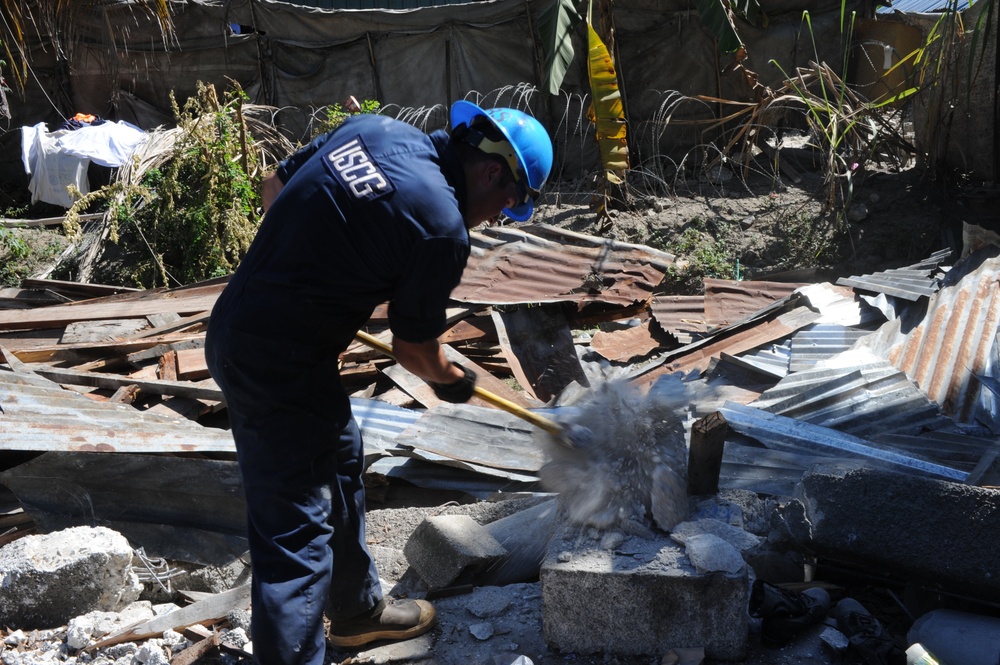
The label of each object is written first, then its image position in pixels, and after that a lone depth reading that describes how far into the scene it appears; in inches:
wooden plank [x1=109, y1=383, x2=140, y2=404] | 211.3
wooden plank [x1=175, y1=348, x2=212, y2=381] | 229.5
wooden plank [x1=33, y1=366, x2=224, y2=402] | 212.4
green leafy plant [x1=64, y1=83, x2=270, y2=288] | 333.7
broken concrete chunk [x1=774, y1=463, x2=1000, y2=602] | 114.4
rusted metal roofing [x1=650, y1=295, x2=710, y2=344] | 271.7
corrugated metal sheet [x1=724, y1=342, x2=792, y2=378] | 224.5
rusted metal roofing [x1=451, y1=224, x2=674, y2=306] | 268.1
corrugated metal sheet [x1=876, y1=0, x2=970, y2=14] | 440.0
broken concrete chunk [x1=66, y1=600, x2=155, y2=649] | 136.5
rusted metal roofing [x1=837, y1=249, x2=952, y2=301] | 261.9
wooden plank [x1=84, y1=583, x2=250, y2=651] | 137.3
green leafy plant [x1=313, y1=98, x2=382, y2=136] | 347.9
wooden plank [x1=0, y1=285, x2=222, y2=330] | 263.9
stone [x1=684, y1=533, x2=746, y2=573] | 116.6
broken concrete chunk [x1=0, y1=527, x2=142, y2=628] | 139.1
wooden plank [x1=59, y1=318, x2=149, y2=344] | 254.3
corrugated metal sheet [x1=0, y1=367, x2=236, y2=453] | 164.1
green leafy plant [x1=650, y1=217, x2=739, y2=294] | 350.6
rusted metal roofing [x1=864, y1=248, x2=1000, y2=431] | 193.0
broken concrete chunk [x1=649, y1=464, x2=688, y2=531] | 128.1
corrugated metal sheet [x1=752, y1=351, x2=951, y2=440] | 183.6
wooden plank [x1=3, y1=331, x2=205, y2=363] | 242.8
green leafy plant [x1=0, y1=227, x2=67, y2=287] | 374.6
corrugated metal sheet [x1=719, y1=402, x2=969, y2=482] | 159.5
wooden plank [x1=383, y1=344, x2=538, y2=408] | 218.2
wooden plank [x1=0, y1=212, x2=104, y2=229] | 399.5
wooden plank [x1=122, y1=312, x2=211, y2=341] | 255.9
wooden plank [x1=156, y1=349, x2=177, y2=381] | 229.5
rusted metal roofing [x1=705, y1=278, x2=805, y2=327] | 282.7
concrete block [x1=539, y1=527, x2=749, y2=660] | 117.9
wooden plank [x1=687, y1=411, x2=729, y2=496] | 135.1
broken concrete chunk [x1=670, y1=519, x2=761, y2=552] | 125.1
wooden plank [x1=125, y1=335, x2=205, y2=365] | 239.5
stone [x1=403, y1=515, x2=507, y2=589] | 142.9
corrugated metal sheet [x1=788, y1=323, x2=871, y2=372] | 228.8
